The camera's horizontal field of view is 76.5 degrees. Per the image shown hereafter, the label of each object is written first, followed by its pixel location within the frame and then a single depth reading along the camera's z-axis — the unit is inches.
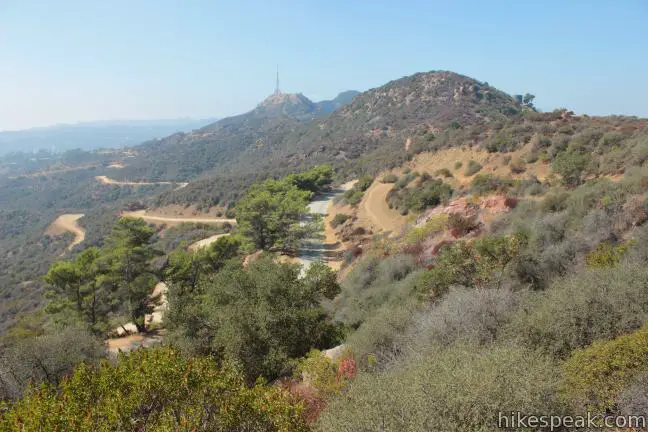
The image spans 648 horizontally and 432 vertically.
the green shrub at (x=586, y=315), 319.3
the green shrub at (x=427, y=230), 864.9
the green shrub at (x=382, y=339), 402.0
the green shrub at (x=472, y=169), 1438.2
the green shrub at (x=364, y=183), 1865.2
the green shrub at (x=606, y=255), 444.1
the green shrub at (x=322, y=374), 351.3
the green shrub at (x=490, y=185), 1068.9
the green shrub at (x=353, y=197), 1711.4
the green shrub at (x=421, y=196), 1301.9
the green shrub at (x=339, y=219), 1547.7
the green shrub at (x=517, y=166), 1270.9
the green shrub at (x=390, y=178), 1793.2
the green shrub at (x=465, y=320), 363.3
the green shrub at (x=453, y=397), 215.8
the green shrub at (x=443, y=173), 1535.4
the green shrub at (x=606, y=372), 243.4
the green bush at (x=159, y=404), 220.2
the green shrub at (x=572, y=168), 963.3
